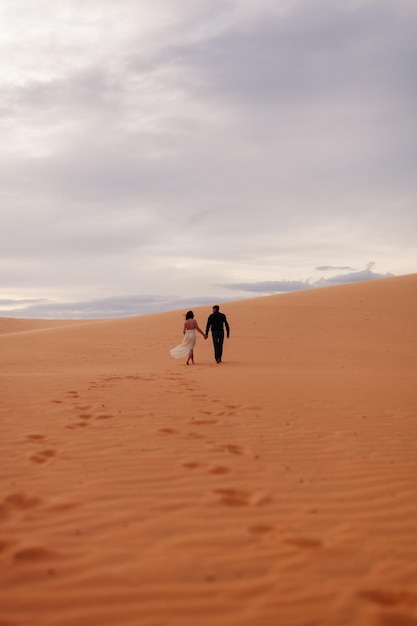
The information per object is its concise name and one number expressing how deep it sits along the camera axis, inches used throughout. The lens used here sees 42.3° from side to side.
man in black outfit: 608.1
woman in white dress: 617.8
